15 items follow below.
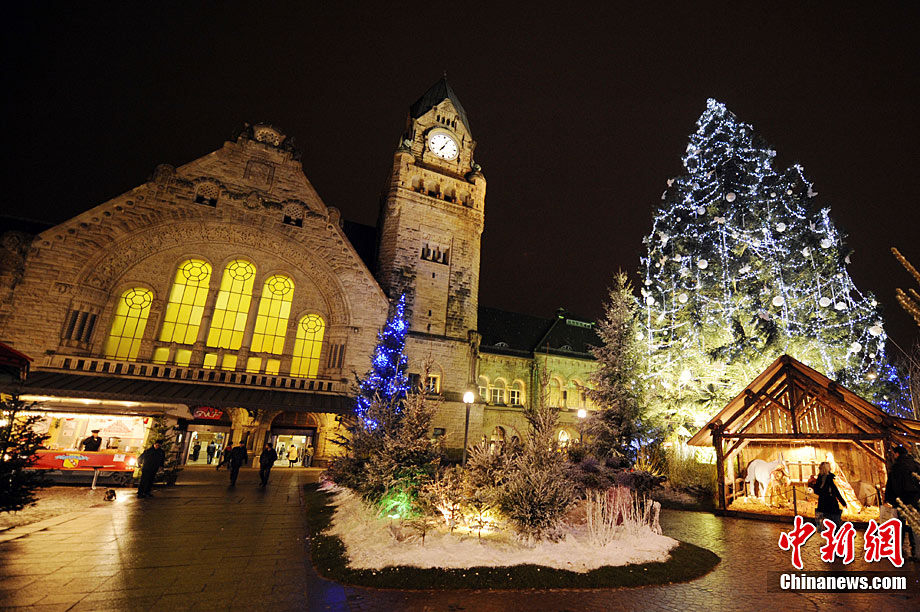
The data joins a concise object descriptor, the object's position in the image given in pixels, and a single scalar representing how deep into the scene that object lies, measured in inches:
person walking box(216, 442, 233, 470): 851.4
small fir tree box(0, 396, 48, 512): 322.3
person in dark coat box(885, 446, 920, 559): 283.1
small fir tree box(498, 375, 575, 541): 304.3
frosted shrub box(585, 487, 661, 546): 312.7
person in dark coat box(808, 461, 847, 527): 302.4
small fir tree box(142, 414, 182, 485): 565.9
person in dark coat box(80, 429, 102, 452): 562.6
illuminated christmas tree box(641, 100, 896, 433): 608.7
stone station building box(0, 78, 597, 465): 767.7
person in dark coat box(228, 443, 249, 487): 619.2
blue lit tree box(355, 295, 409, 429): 841.2
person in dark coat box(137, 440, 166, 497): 491.8
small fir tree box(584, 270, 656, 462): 695.1
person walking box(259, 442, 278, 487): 626.8
